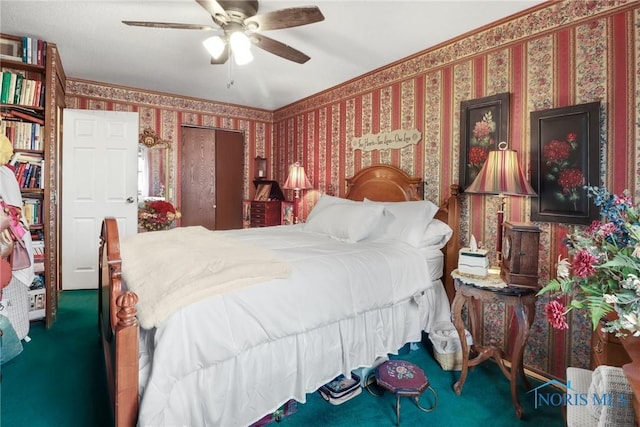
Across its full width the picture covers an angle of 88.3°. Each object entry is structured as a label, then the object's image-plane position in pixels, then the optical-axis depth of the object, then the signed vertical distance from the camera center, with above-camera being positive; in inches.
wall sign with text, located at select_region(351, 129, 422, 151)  121.6 +30.1
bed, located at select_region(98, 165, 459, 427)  48.6 -21.6
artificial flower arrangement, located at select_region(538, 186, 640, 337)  34.3 -6.2
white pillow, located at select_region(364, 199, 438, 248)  98.2 -1.6
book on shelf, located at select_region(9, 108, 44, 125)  111.3 +34.1
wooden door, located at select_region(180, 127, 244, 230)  186.1 +21.9
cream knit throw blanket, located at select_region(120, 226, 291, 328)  51.7 -10.5
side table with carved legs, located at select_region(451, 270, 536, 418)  72.4 -22.0
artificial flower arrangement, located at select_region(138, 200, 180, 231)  148.5 +0.0
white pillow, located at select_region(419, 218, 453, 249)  98.7 -6.1
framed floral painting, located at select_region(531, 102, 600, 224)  78.4 +13.4
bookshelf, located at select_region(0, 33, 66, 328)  110.0 +27.7
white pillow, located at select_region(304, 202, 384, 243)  103.7 -2.0
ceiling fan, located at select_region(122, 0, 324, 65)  74.5 +46.0
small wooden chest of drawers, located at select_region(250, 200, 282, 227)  180.9 +1.1
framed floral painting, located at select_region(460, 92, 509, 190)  95.3 +25.8
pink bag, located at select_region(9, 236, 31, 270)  79.1 -10.3
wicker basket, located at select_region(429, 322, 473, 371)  89.0 -36.6
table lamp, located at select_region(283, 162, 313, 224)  164.4 +18.0
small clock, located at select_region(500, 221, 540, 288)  72.9 -9.4
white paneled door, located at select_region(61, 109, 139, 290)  143.3 +14.3
